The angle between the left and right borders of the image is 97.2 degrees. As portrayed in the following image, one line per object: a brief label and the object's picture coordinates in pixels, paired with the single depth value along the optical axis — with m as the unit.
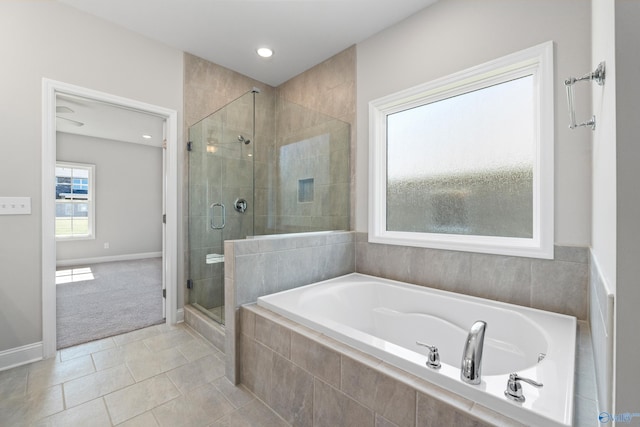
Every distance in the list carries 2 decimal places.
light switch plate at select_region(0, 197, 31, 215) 1.94
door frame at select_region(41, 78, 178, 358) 2.07
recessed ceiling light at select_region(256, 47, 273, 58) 2.79
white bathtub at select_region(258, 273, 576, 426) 0.88
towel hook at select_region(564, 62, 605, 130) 0.84
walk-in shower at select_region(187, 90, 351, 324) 2.56
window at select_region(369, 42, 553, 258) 1.74
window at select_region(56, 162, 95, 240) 5.48
